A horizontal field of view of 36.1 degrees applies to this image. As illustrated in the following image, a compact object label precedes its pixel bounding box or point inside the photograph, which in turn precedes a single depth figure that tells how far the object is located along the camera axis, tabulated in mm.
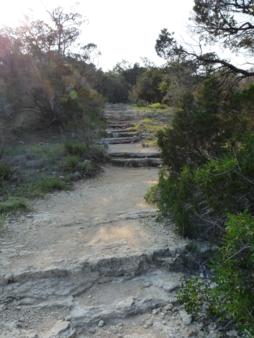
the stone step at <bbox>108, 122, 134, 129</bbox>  16203
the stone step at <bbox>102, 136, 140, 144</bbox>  13539
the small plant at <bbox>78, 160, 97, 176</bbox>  9078
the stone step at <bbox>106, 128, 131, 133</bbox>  15031
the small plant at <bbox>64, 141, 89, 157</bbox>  10070
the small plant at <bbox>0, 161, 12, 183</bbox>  8091
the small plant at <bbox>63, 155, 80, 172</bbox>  8992
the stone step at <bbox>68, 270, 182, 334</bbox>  3346
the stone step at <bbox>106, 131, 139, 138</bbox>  14414
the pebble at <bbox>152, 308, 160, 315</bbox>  3401
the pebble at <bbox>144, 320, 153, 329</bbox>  3254
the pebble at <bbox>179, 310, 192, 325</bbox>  3236
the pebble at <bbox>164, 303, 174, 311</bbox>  3437
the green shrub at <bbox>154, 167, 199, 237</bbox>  4344
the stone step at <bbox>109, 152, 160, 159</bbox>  10969
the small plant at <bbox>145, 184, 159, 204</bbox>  6273
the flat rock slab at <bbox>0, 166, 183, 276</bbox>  4301
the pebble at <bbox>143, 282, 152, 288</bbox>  3799
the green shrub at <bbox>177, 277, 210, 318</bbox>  3150
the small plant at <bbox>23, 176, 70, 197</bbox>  7258
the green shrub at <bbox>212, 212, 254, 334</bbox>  2344
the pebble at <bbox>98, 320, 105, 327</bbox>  3271
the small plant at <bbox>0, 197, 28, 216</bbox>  6094
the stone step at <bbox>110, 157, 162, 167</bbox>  10594
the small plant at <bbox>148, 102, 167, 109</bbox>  22877
